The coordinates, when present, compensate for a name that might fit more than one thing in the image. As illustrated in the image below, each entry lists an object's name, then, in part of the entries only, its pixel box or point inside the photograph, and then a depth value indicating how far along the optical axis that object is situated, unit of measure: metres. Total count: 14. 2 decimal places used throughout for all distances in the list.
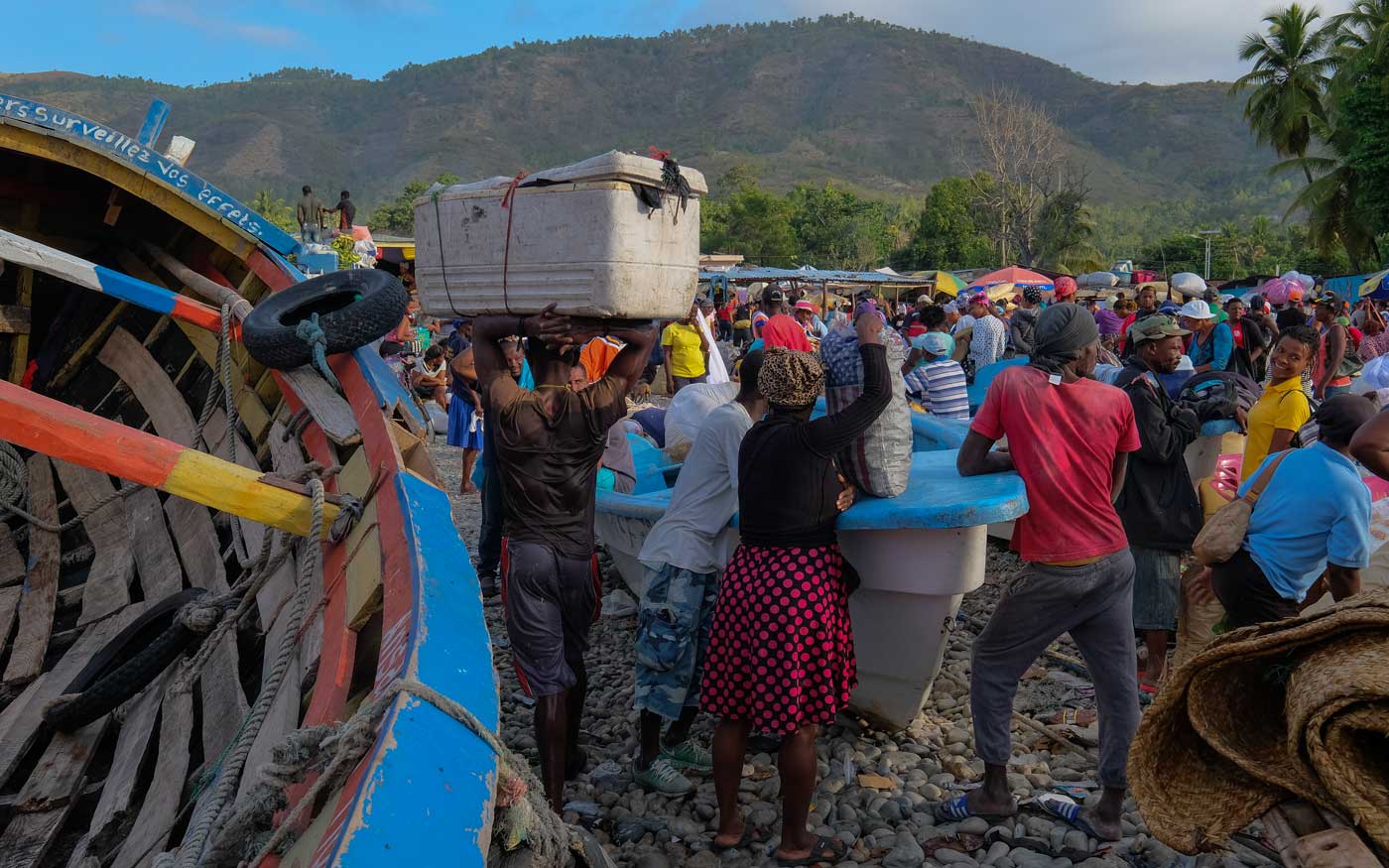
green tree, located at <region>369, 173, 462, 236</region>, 57.87
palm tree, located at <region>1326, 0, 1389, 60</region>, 24.03
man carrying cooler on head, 3.29
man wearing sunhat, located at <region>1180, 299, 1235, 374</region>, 7.73
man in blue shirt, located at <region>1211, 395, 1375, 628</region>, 3.43
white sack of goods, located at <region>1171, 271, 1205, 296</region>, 12.13
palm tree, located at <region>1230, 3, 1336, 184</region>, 34.56
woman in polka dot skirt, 3.23
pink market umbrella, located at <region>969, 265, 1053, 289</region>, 24.89
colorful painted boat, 1.81
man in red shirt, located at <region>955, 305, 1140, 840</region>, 3.31
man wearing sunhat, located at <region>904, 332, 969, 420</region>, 7.41
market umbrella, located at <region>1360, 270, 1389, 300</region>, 20.72
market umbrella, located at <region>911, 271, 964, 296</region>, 26.12
